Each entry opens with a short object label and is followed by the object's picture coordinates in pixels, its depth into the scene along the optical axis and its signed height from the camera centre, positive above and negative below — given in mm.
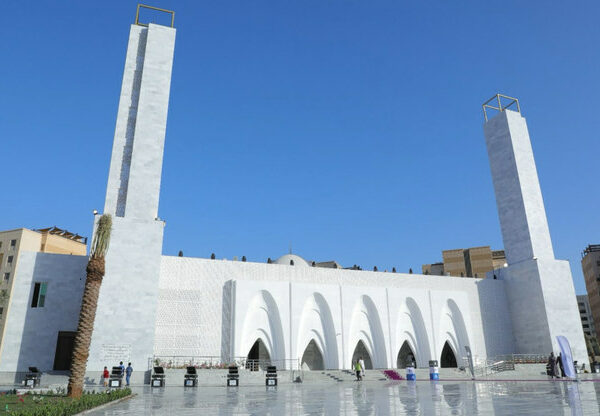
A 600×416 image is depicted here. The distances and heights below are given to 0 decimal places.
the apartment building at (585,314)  92112 +9464
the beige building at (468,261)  65750 +13923
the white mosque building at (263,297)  24828 +4339
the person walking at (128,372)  21086 -51
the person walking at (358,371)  24459 -173
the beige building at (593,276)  69500 +12613
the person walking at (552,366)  22916 -87
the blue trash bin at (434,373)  24422 -324
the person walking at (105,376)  21062 -206
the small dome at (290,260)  37062 +8168
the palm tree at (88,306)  14312 +2044
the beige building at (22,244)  56281 +14941
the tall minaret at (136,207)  23766 +8744
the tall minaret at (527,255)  34719 +8011
